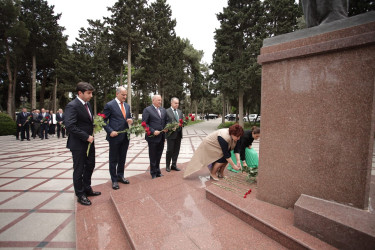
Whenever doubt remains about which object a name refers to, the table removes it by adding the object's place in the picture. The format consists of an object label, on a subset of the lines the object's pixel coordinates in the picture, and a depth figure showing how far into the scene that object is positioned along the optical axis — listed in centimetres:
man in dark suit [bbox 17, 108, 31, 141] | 966
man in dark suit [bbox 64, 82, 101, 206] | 244
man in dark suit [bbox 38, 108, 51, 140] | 1023
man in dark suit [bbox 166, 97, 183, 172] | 387
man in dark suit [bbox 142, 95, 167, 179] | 353
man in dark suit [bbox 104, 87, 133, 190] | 312
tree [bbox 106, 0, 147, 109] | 1541
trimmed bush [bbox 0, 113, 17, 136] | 1244
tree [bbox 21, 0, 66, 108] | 1809
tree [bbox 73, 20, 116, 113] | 2164
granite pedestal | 151
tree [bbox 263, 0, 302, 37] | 1266
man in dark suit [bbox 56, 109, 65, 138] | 1073
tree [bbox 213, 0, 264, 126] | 1344
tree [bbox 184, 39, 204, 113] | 2588
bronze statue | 190
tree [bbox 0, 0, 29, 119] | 1547
